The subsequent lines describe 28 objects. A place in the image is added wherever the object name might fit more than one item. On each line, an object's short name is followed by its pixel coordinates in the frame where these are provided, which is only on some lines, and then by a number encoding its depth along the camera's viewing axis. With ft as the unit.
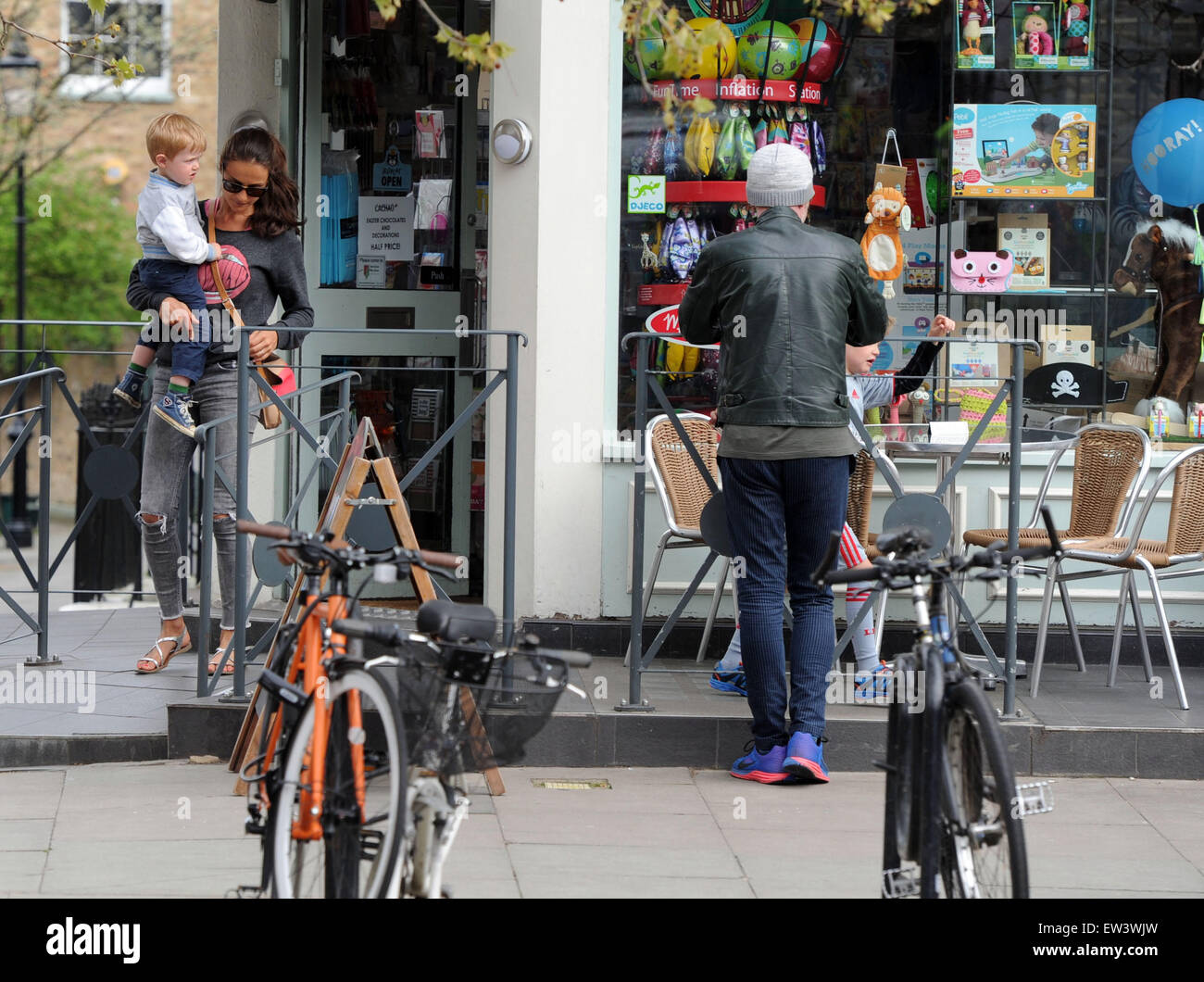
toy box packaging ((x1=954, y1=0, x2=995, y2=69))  51.24
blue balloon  51.11
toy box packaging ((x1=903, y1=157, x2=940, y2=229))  51.62
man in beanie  37.40
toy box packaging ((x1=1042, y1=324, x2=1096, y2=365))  51.72
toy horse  51.65
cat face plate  51.67
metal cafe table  40.68
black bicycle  23.73
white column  47.16
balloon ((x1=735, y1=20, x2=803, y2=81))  50.01
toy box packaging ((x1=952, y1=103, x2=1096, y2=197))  51.31
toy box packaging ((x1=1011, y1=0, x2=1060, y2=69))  51.29
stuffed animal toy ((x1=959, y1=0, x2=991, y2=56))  51.24
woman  43.91
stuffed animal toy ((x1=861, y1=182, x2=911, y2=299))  50.67
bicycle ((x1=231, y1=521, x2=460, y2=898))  23.75
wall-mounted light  46.91
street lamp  107.34
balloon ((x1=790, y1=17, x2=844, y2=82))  50.39
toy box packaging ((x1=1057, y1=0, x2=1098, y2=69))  51.26
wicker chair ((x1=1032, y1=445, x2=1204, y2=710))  43.24
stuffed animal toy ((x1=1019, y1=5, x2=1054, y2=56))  51.29
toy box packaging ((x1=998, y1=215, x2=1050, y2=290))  51.67
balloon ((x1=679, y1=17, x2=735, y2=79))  48.67
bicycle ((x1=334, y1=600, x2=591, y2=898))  23.32
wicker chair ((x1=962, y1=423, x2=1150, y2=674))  45.98
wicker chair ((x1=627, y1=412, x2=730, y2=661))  44.88
